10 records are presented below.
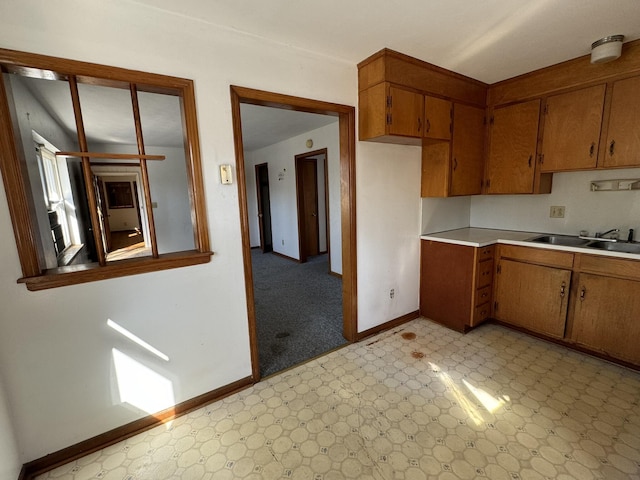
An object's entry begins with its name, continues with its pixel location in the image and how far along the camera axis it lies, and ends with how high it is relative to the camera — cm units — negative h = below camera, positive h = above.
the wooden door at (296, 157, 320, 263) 534 -23
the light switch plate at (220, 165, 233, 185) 178 +14
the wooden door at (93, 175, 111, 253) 535 -20
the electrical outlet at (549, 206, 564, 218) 272 -25
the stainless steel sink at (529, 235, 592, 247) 254 -50
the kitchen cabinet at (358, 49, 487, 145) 214 +74
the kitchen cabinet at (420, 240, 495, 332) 258 -89
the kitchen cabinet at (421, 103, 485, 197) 262 +29
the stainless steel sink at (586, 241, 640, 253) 223 -51
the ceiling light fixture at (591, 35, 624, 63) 192 +92
